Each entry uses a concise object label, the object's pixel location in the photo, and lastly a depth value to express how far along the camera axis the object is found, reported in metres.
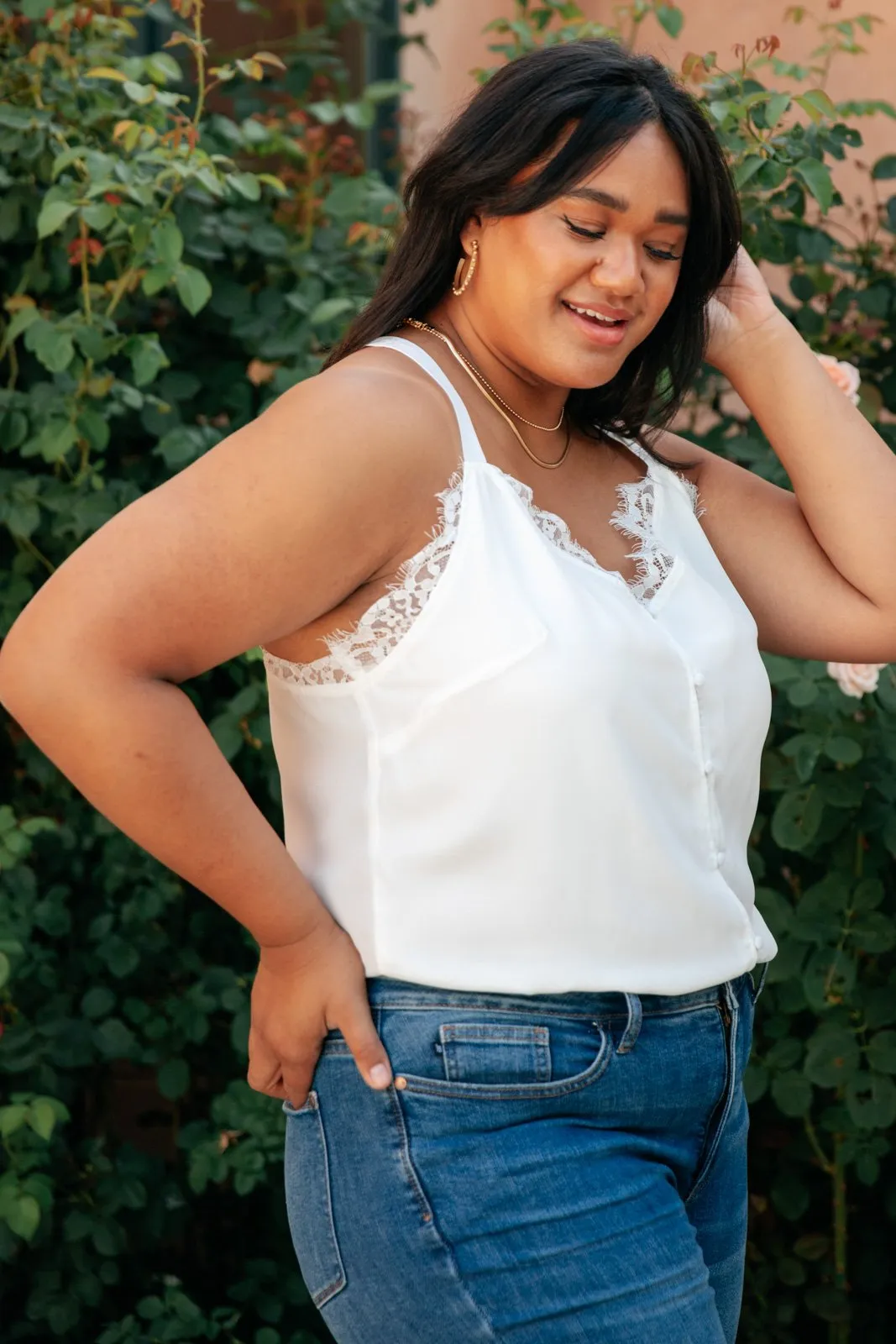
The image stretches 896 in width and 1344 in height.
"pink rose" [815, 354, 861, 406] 2.29
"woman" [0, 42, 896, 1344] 1.35
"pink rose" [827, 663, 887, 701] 2.29
